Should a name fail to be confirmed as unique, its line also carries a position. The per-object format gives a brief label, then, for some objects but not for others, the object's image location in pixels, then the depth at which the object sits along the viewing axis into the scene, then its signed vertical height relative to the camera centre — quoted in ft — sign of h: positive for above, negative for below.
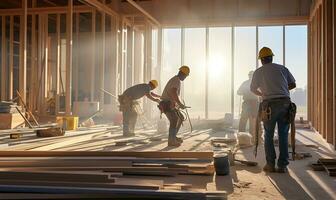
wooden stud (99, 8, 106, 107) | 40.27 +4.19
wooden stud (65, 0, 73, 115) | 34.19 +3.39
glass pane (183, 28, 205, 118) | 45.11 +5.99
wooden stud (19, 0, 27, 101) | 31.86 +3.87
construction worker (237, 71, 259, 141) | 27.17 -0.42
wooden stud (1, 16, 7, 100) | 43.54 +4.62
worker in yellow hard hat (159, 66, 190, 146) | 22.45 -0.23
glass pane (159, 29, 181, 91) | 46.06 +6.39
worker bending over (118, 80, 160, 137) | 26.35 +0.01
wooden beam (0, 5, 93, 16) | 40.81 +10.17
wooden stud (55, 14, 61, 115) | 42.19 +3.67
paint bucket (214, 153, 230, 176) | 14.22 -2.43
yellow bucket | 30.78 -1.81
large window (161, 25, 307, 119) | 42.70 +6.06
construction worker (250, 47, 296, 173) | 15.01 -0.11
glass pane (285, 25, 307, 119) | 41.75 +5.82
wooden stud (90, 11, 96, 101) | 40.42 +5.88
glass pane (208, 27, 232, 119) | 44.11 +5.59
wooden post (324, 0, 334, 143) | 24.02 +2.01
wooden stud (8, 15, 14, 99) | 42.22 +4.68
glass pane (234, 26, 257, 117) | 43.57 +5.88
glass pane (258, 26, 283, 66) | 42.80 +7.34
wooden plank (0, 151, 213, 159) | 15.38 -2.19
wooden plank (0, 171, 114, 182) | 11.10 -2.26
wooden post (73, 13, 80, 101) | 50.52 +5.19
